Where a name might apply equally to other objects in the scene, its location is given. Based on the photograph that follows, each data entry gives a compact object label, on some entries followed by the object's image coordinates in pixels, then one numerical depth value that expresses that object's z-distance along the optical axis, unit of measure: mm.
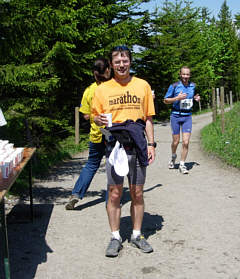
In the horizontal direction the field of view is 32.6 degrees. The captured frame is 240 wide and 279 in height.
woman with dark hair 5164
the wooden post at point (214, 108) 17081
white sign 4246
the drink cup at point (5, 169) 3292
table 3033
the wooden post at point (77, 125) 14773
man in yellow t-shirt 3879
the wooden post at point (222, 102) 13938
